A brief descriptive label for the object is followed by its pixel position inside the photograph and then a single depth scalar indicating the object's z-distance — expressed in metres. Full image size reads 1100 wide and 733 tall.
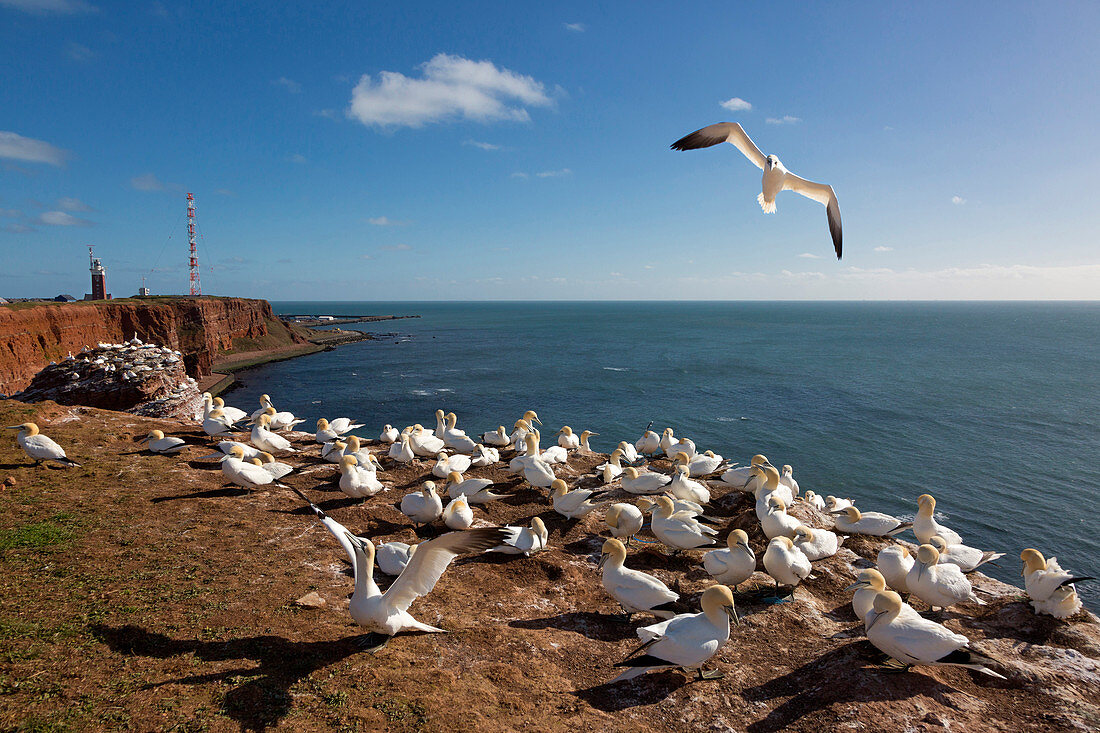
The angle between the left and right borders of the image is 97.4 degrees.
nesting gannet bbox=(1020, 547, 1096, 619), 7.77
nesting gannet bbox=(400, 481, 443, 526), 9.97
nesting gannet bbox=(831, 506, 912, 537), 11.03
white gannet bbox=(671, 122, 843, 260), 11.16
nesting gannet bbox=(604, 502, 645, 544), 9.29
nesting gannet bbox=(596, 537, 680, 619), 6.88
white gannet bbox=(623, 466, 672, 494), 12.16
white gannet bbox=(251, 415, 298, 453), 14.48
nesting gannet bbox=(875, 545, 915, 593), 8.24
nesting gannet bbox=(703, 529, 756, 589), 7.78
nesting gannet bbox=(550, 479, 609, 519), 10.53
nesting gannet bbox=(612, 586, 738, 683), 5.77
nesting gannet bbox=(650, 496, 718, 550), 8.66
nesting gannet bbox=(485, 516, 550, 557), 8.93
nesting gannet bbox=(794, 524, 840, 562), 8.80
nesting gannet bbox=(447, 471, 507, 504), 11.38
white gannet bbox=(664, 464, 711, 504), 11.72
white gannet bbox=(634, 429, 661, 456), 18.92
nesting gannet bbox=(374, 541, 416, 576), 7.70
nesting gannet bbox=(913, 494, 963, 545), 10.46
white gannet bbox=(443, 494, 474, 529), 9.68
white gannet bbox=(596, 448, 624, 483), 13.91
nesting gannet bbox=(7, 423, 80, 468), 10.67
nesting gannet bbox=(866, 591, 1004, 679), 5.72
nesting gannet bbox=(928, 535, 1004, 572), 9.58
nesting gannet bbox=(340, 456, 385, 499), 10.99
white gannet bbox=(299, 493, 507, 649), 5.16
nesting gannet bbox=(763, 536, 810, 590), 7.91
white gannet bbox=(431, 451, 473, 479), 13.03
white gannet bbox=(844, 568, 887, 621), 6.98
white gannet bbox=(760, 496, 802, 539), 9.27
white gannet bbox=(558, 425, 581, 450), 18.78
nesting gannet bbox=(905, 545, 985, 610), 7.69
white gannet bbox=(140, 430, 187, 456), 12.81
